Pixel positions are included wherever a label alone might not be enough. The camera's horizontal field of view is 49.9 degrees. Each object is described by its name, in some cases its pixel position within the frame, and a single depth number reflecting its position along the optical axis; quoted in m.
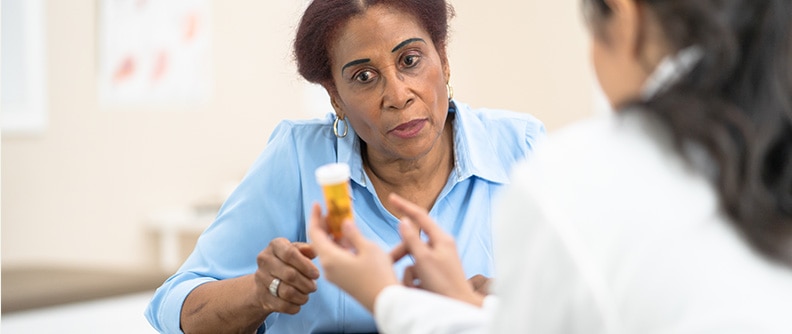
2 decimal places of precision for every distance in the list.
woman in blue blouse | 1.64
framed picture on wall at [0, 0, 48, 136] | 3.56
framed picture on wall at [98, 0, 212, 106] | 3.85
